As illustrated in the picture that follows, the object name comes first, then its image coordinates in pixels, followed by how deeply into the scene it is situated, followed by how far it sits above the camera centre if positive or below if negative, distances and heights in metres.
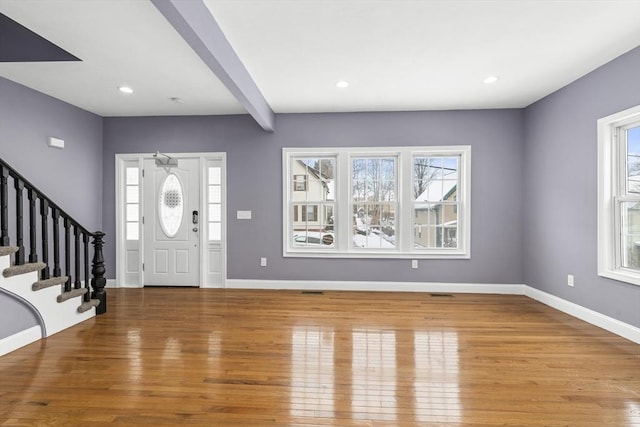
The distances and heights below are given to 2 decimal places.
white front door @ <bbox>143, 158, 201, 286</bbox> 4.91 -0.09
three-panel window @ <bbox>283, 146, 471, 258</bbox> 4.67 +0.20
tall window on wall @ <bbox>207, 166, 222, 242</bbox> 4.91 +0.22
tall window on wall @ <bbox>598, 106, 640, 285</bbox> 3.01 +0.18
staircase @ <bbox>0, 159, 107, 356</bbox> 2.67 -0.60
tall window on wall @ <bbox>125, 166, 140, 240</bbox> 4.96 +0.21
